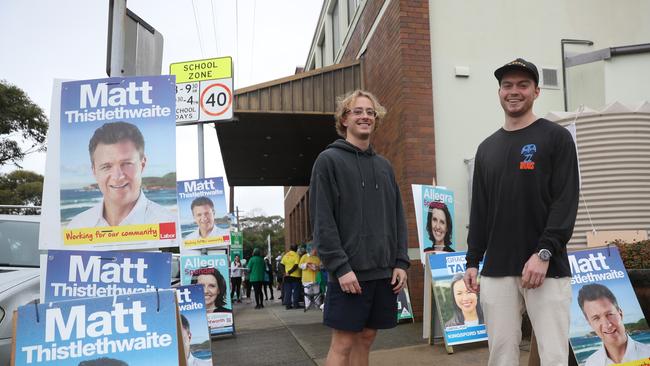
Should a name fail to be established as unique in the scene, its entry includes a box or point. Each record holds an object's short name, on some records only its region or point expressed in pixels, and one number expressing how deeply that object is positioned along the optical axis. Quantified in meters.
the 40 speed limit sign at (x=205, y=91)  7.59
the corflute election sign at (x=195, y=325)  4.66
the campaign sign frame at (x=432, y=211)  6.50
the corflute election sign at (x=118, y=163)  3.27
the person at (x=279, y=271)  17.70
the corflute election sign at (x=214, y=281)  7.89
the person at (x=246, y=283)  18.03
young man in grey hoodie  2.87
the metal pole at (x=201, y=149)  7.94
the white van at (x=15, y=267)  3.80
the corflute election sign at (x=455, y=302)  5.46
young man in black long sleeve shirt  2.46
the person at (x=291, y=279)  12.96
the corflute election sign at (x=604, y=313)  3.61
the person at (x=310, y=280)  12.05
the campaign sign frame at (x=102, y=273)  3.10
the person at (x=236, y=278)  16.72
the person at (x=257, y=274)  14.19
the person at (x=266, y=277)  14.70
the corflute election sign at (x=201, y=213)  9.01
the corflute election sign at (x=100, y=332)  2.63
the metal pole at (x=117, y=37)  3.77
